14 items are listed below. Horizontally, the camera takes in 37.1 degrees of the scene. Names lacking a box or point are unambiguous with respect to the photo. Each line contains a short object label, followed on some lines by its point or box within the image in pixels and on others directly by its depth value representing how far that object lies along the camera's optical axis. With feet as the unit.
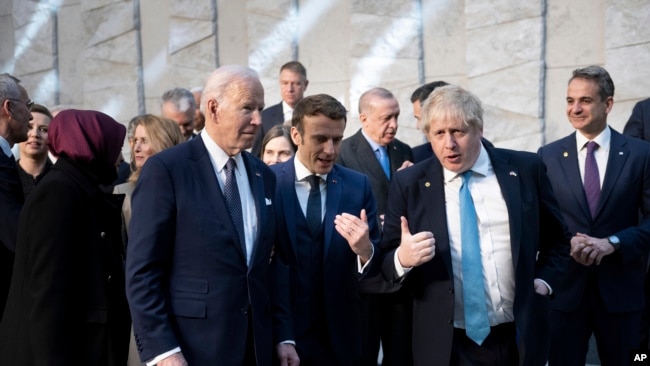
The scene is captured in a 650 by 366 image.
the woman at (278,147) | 18.84
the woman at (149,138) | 18.48
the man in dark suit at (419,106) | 22.67
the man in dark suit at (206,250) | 11.84
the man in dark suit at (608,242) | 18.43
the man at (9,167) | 14.82
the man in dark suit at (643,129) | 21.71
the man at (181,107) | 24.30
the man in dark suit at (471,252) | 13.64
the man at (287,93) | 26.12
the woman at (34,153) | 19.58
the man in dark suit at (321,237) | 14.53
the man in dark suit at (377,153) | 18.39
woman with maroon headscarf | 12.52
